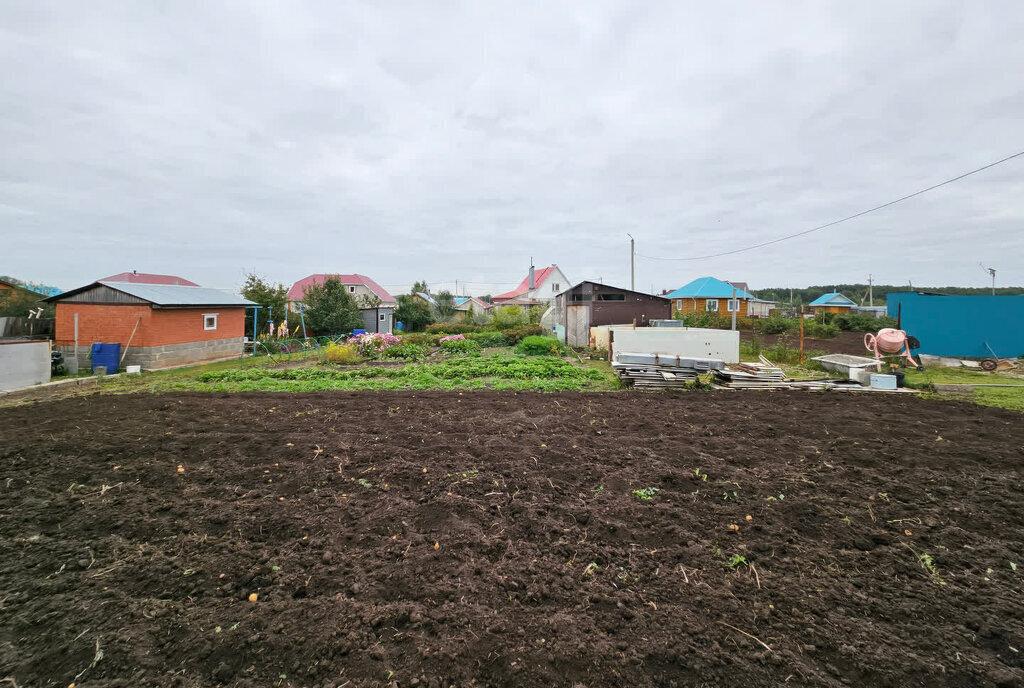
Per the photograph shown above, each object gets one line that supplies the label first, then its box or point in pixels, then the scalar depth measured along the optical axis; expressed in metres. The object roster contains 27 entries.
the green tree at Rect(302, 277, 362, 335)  25.30
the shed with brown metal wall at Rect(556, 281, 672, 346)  20.72
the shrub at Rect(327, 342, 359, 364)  15.91
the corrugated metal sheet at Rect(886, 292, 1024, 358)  13.22
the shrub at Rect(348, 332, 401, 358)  17.14
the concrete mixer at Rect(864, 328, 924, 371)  12.25
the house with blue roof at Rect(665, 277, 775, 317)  35.12
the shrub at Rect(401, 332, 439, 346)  19.77
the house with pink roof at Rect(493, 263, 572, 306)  49.13
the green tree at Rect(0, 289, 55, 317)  17.54
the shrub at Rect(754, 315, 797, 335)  24.67
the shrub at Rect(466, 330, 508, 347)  22.39
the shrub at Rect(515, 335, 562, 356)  17.97
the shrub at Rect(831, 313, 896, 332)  23.33
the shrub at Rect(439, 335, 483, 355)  19.08
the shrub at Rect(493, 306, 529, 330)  27.41
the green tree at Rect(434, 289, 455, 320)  38.94
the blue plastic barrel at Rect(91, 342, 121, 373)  13.52
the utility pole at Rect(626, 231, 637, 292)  31.33
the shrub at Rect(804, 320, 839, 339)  22.91
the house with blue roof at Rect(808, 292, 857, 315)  42.91
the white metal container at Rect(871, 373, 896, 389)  9.60
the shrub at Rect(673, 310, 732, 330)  25.47
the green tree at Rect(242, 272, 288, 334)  22.70
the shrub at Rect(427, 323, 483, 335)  26.24
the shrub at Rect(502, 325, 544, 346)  22.73
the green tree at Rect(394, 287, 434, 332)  33.91
